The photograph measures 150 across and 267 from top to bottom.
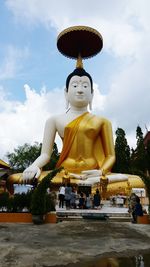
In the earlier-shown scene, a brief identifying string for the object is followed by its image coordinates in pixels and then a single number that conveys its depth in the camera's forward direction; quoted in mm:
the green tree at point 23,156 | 28794
